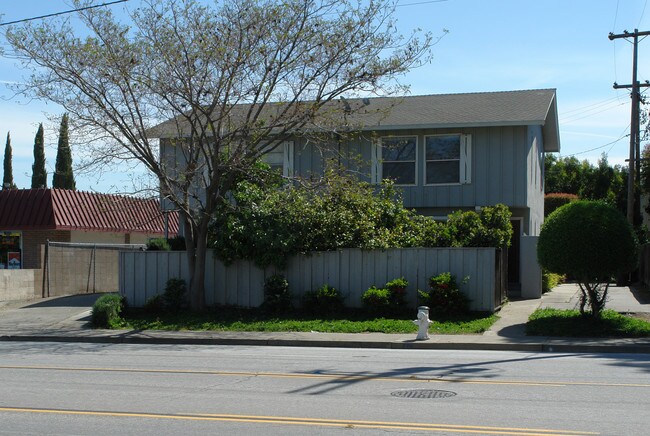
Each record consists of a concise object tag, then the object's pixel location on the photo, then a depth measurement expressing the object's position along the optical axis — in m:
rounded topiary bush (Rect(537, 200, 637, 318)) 16.30
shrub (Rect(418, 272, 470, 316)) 18.94
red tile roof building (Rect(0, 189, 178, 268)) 29.08
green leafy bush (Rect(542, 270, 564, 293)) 24.39
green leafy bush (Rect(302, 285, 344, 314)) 20.00
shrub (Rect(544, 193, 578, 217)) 41.06
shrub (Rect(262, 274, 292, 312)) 20.41
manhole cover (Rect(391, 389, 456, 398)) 9.33
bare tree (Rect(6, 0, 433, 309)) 18.19
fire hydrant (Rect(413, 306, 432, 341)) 16.22
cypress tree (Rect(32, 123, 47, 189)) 44.97
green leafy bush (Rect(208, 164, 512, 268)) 20.33
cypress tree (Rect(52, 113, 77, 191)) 38.28
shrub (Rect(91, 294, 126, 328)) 19.52
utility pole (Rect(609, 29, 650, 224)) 32.16
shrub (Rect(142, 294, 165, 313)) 20.95
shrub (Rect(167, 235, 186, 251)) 23.73
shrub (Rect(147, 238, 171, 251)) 23.44
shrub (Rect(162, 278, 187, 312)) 21.11
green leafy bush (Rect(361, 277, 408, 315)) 19.33
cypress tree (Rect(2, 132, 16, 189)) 48.56
